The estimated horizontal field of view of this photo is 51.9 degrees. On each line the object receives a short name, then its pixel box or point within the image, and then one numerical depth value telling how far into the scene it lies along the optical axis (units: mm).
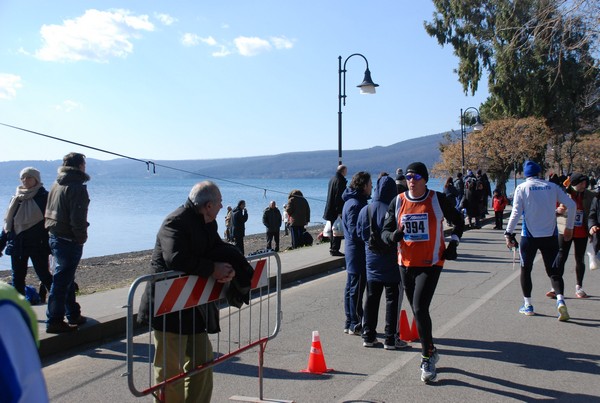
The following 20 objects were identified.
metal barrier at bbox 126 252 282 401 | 4113
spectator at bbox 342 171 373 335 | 7219
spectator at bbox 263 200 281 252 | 21516
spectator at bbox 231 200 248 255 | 20516
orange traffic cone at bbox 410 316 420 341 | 7084
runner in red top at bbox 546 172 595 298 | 9039
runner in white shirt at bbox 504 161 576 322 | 7738
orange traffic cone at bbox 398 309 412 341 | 7000
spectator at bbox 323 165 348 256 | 12023
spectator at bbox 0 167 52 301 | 7504
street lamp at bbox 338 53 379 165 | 17562
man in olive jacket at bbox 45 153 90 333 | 6730
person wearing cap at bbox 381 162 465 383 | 5684
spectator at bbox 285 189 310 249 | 19205
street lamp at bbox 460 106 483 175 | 33719
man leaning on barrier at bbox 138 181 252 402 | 4191
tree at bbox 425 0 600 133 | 40625
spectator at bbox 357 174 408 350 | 6594
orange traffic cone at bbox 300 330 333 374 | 5836
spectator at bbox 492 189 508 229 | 22469
